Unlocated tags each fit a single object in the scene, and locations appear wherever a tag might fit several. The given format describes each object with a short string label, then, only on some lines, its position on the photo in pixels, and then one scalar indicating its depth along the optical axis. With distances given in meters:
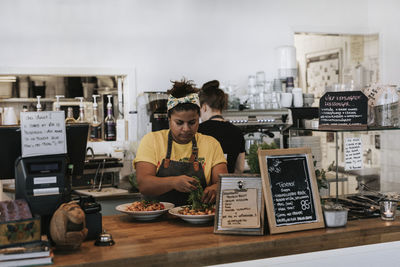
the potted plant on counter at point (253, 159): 2.15
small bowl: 2.12
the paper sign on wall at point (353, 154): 2.37
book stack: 1.66
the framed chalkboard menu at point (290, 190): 2.06
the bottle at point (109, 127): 5.18
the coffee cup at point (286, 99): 5.46
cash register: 1.90
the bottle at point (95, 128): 5.18
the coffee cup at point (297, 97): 5.52
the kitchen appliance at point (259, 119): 5.02
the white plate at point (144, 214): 2.28
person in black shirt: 3.51
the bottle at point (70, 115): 4.99
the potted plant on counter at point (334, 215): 2.12
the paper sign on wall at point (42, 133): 1.88
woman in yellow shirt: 2.67
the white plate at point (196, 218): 2.17
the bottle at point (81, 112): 5.08
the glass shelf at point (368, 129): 2.32
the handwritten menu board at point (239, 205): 2.03
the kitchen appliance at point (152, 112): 4.87
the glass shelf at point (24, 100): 4.88
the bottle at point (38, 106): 4.87
